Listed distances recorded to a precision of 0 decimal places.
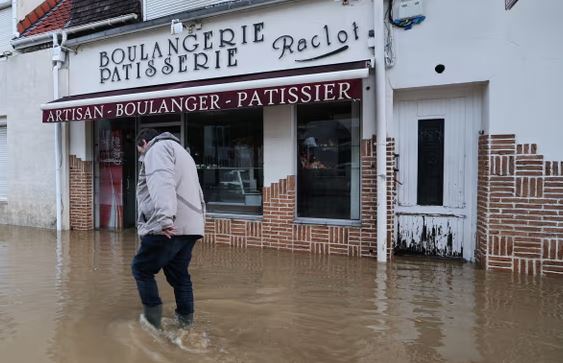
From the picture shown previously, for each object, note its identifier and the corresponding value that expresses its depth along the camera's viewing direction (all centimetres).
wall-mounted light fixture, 768
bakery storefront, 650
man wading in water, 347
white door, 619
